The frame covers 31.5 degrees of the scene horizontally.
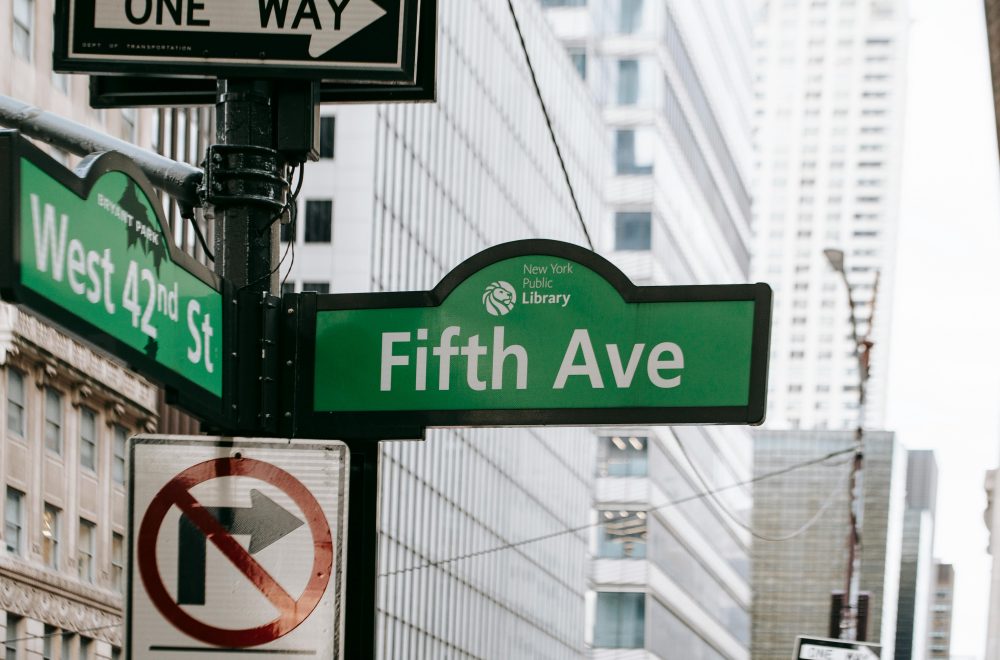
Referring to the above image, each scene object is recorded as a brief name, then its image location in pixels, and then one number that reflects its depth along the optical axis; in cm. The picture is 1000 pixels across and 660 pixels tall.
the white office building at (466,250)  5544
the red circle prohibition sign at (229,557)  389
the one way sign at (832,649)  2614
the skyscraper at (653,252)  8381
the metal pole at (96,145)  462
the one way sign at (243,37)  461
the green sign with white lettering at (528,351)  430
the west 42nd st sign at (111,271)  331
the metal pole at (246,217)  450
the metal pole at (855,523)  3177
